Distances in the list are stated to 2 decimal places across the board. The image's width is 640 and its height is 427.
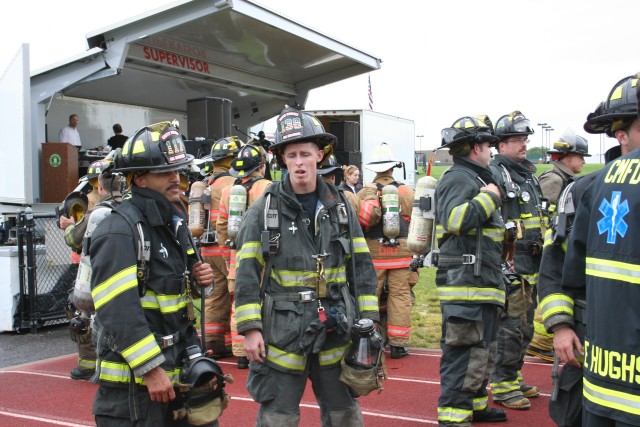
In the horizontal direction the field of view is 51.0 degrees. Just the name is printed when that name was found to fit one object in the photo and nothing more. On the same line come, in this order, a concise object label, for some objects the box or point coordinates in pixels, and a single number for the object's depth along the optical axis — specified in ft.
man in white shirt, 41.65
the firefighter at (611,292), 8.14
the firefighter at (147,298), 10.36
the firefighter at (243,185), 23.86
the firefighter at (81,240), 18.00
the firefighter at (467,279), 15.71
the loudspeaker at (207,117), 45.93
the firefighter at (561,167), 24.36
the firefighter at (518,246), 19.36
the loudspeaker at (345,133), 55.26
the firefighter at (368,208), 25.45
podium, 35.27
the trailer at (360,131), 55.31
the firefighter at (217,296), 26.71
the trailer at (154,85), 34.71
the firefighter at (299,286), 11.81
